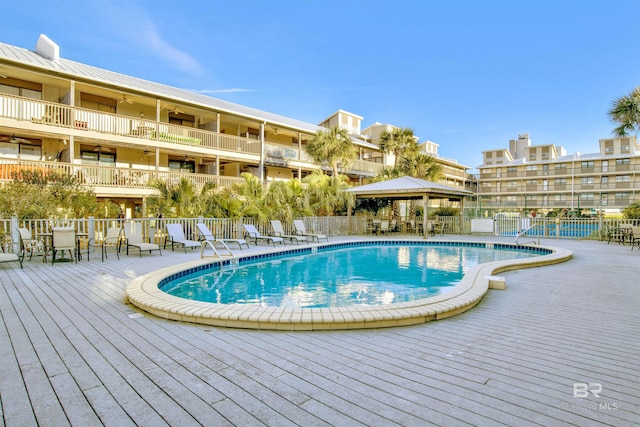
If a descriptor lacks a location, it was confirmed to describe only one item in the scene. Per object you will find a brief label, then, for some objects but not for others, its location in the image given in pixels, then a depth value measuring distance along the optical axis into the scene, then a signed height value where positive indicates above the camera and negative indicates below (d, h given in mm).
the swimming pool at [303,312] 3922 -1160
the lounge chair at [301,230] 15070 -739
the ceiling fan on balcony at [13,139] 14844 +2973
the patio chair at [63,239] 8188 -668
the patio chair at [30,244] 8430 -852
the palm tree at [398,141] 24766 +5043
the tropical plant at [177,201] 12750 +380
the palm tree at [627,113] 14609 +4293
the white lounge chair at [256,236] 13124 -884
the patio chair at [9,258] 7188 -973
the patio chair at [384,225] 18734 -597
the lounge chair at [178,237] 10830 -827
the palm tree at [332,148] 21703 +4019
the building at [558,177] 41844 +4985
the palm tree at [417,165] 25828 +3610
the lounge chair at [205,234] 11352 -707
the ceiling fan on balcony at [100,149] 17381 +3048
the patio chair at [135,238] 9711 -770
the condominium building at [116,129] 13914 +3758
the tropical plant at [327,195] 17656 +920
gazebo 16750 +1173
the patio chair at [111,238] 10023 -773
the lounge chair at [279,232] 14323 -779
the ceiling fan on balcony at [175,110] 18753 +5525
